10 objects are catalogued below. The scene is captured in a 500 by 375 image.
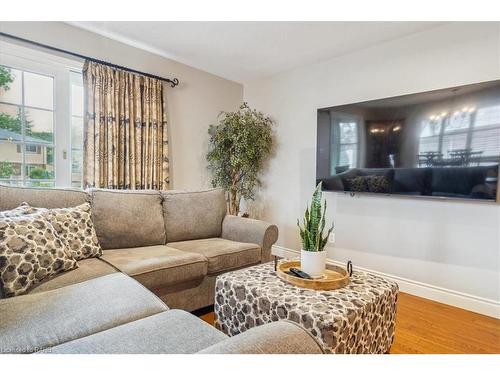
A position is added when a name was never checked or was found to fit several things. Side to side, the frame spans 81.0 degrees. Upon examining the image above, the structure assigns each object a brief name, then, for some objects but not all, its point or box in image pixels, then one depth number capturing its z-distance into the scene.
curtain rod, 2.25
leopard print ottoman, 1.18
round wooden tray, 1.43
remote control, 1.53
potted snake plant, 1.55
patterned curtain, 2.59
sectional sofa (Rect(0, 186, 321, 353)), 0.89
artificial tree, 3.33
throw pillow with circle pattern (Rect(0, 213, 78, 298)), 1.33
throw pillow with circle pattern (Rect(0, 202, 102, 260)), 1.71
